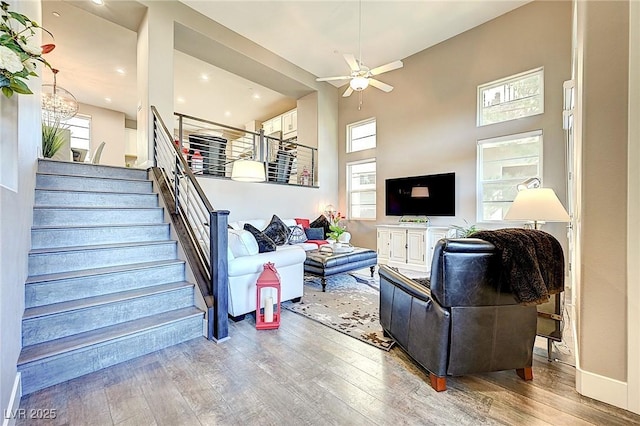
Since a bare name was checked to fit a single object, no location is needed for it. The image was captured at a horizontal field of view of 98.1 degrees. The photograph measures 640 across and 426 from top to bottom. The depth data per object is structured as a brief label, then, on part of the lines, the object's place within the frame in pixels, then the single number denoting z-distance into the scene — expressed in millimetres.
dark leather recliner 1678
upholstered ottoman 3861
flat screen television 5240
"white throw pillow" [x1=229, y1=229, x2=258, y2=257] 2896
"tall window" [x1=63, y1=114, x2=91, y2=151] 7711
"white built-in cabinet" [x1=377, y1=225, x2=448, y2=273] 5227
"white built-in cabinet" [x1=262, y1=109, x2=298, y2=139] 8188
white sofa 2773
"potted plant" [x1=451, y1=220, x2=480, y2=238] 4897
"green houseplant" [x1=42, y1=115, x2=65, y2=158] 3623
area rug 2629
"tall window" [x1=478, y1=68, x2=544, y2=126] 4398
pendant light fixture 5316
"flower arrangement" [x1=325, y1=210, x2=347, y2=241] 4477
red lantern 2705
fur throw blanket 1608
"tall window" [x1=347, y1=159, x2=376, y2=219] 6809
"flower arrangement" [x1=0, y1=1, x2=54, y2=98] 1214
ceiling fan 3664
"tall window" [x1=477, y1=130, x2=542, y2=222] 4449
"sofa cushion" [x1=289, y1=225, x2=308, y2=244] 5407
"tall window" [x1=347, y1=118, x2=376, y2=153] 6789
